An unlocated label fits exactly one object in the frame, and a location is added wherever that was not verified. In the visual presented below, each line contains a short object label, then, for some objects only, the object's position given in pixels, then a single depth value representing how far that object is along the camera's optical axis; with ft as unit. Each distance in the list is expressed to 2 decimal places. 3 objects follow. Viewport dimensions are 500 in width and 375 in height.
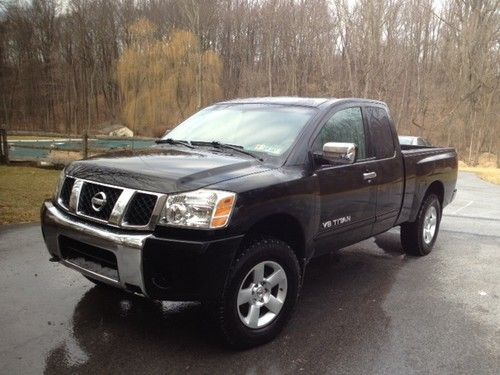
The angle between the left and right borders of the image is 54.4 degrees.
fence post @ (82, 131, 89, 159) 48.67
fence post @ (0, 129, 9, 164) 48.30
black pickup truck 10.38
